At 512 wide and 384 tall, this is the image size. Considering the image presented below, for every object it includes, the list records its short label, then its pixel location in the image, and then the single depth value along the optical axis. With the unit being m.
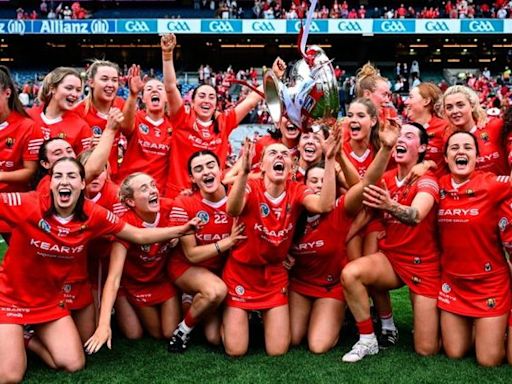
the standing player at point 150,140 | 4.80
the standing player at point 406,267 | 3.93
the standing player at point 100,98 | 4.59
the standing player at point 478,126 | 4.20
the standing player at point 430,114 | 4.43
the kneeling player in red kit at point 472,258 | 3.74
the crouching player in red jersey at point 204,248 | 4.02
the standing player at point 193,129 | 4.83
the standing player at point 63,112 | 4.37
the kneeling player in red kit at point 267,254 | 3.95
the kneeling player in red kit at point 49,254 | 3.48
